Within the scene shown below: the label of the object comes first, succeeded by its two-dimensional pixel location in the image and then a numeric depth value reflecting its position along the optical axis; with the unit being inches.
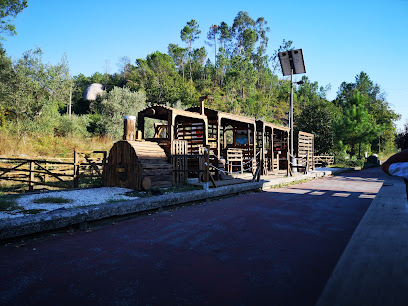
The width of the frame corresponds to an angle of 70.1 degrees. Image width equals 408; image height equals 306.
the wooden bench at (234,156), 490.3
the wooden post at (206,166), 346.2
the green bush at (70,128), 1048.8
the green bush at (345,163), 1102.1
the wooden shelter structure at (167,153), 344.5
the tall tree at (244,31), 2637.8
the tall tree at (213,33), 2656.7
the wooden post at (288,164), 546.0
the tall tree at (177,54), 2608.3
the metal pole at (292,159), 607.3
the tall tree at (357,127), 1486.2
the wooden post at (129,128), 372.5
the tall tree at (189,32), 2517.2
